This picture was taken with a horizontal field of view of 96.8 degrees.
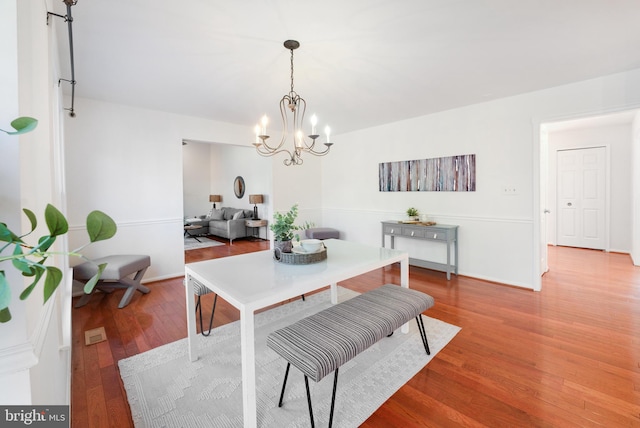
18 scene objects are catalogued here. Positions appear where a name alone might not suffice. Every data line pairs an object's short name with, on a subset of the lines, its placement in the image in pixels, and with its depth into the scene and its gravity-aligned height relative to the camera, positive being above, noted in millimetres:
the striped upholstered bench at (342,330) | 1406 -705
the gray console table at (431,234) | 3859 -402
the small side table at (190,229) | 7088 -498
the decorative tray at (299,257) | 2006 -352
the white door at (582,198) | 5367 +133
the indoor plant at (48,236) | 464 -40
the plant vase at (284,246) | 2082 -276
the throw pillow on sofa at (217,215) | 7938 -160
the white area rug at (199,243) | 6579 -822
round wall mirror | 7998 +641
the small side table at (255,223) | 7029 -355
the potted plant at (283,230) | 2051 -156
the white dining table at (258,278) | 1385 -424
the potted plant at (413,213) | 4391 -99
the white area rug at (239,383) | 1582 -1135
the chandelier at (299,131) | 2193 +675
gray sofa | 6977 -341
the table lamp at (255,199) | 7051 +242
